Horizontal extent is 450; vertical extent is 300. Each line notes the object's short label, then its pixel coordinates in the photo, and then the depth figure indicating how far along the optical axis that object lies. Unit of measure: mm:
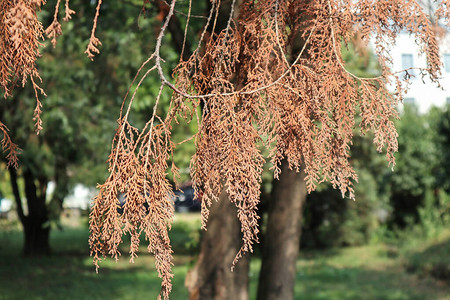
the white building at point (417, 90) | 20769
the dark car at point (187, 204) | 29781
